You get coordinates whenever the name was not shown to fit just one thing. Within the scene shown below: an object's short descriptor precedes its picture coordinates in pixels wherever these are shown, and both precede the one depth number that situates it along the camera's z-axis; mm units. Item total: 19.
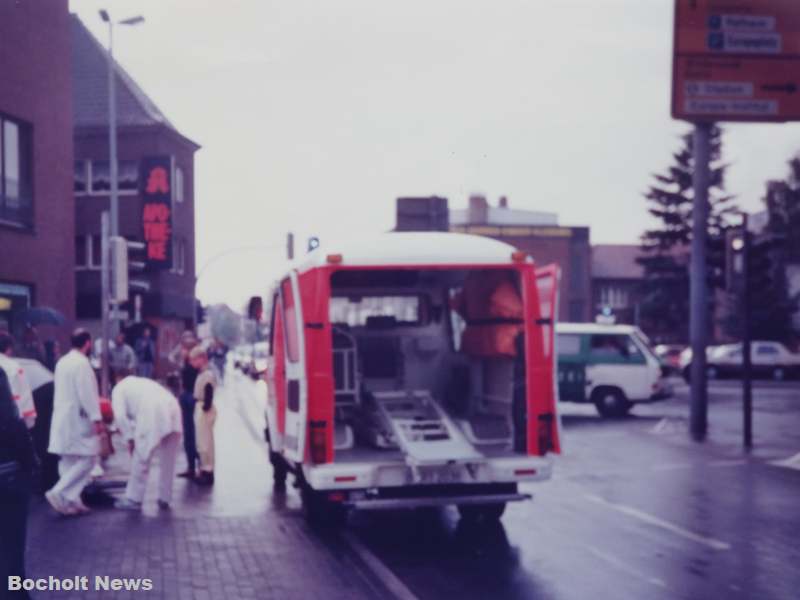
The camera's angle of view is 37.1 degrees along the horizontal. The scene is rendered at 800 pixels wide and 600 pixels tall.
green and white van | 24391
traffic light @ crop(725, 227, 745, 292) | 19109
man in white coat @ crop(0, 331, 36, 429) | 10984
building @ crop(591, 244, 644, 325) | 86125
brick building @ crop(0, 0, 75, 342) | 21825
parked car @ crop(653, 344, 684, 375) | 52125
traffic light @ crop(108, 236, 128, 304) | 14531
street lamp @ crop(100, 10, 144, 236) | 28719
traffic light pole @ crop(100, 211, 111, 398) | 14562
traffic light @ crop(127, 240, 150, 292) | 15955
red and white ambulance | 9906
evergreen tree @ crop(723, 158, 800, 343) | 56188
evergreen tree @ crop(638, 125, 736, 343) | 63531
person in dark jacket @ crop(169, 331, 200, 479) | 15078
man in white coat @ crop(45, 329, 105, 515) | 11250
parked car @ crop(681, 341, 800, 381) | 47781
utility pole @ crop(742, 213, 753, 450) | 18219
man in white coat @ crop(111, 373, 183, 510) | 11867
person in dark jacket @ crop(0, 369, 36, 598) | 6012
